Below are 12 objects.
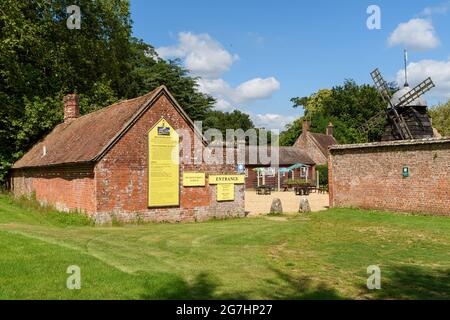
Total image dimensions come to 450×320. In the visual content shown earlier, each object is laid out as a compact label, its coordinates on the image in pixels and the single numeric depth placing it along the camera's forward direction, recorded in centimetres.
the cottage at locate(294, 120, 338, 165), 5838
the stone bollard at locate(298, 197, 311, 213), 2375
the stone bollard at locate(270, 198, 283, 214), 2314
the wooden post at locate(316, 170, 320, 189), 4915
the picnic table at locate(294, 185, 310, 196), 4044
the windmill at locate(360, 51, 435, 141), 3597
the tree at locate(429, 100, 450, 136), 7629
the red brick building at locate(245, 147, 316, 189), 5291
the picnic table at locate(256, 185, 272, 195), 4376
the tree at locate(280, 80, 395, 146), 6812
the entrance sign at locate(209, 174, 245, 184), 2127
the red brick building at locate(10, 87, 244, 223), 1812
